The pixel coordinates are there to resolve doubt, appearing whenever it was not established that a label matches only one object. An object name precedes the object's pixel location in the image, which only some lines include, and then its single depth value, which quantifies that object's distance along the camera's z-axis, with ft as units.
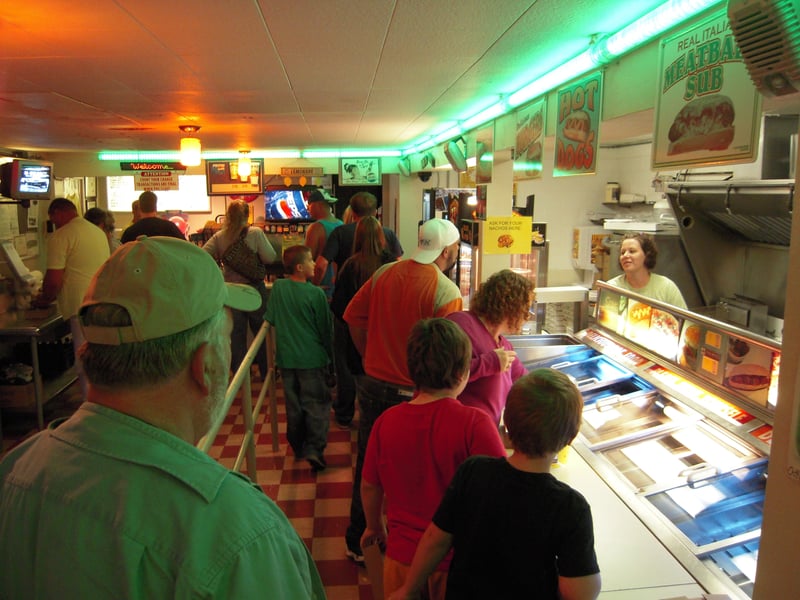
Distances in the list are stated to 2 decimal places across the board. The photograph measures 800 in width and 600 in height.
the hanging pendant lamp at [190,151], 21.70
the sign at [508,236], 16.08
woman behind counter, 14.23
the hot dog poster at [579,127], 10.44
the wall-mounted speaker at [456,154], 21.91
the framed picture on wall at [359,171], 36.06
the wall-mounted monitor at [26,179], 21.94
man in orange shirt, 9.76
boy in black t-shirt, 5.12
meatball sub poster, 6.27
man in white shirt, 16.07
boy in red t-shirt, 6.40
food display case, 6.94
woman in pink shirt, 8.37
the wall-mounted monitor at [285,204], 34.22
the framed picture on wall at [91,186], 39.88
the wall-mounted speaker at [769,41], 4.49
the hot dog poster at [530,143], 13.51
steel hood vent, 11.29
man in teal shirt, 2.90
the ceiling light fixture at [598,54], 7.84
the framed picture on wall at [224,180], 32.78
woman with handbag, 18.58
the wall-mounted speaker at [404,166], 37.95
